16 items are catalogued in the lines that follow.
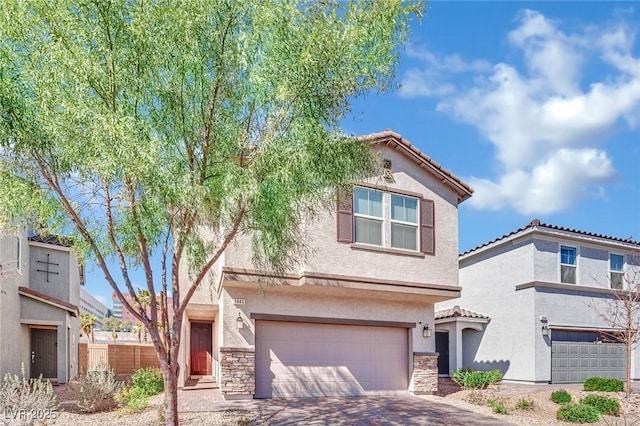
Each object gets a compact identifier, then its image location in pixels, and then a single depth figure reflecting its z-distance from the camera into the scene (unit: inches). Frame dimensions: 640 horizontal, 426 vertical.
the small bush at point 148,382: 567.2
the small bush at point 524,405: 538.6
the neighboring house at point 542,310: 781.9
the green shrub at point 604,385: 662.5
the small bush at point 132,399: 466.8
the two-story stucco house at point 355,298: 540.4
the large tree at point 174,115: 289.4
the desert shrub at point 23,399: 402.2
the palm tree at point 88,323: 1323.8
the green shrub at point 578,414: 490.6
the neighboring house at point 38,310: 658.0
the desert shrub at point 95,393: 468.4
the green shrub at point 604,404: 533.3
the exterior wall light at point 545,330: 775.7
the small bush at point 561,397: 571.2
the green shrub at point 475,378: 700.0
